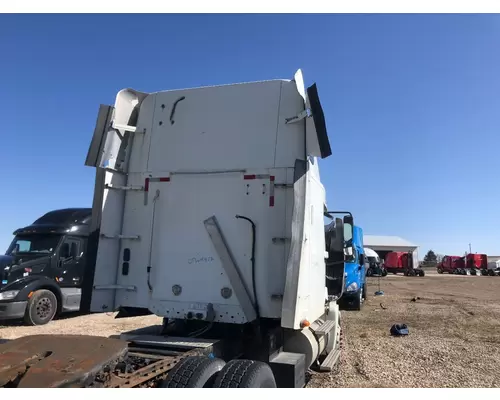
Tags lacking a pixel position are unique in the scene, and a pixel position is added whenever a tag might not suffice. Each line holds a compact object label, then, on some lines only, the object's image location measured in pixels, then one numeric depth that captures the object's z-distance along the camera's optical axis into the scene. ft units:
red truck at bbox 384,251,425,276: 151.33
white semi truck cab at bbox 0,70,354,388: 14.17
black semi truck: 35.83
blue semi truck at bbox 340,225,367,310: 45.62
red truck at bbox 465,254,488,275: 178.98
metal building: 227.61
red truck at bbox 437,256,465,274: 182.29
